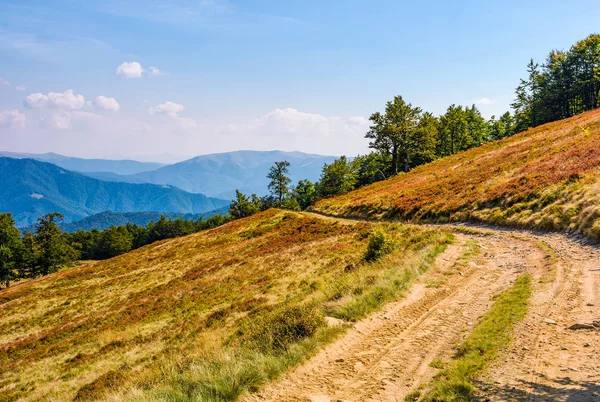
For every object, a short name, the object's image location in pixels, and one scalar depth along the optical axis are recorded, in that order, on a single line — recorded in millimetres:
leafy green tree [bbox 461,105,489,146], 82875
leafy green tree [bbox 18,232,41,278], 76781
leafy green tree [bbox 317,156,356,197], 77188
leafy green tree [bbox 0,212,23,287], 70188
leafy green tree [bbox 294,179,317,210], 98250
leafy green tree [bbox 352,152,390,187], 81625
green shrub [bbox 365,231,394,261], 18812
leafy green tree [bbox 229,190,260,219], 98812
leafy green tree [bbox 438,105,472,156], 77562
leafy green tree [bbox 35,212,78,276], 81938
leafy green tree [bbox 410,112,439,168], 67869
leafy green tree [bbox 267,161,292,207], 93188
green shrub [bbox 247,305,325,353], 8758
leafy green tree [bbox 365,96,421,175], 66625
